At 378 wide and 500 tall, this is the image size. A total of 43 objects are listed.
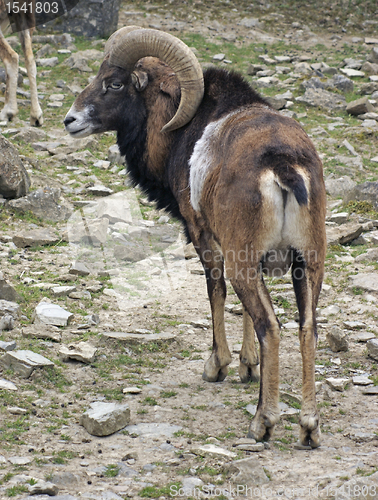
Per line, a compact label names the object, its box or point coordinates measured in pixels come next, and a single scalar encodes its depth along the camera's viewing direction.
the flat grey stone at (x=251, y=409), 9.18
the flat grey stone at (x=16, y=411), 8.55
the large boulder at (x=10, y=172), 16.00
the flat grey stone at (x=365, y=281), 13.45
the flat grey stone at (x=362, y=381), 10.03
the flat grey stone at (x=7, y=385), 9.10
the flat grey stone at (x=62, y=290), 12.72
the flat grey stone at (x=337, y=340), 11.16
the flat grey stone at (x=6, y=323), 10.95
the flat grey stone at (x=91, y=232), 15.76
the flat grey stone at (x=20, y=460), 7.29
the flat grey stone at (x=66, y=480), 7.02
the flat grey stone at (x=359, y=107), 25.12
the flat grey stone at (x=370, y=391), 9.70
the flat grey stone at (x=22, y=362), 9.59
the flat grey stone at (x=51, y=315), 11.46
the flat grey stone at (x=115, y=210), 16.78
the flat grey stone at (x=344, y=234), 15.91
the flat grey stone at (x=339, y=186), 19.30
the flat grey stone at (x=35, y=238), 15.02
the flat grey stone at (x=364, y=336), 11.59
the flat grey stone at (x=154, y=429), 8.51
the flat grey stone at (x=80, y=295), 12.89
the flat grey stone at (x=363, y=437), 8.27
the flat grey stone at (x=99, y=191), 18.41
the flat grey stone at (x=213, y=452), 7.74
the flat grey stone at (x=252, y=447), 7.96
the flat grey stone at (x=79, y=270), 14.05
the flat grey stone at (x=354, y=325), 12.10
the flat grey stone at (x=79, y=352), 10.37
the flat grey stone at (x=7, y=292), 12.01
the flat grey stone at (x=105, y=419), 8.30
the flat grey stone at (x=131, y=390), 9.71
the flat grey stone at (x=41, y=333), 10.93
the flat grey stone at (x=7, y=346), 10.07
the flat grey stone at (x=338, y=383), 9.86
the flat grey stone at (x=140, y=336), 11.18
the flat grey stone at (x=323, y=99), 25.91
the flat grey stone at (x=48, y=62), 28.27
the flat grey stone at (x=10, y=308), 11.36
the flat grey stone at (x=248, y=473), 7.06
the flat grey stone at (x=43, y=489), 6.66
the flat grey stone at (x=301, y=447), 8.05
